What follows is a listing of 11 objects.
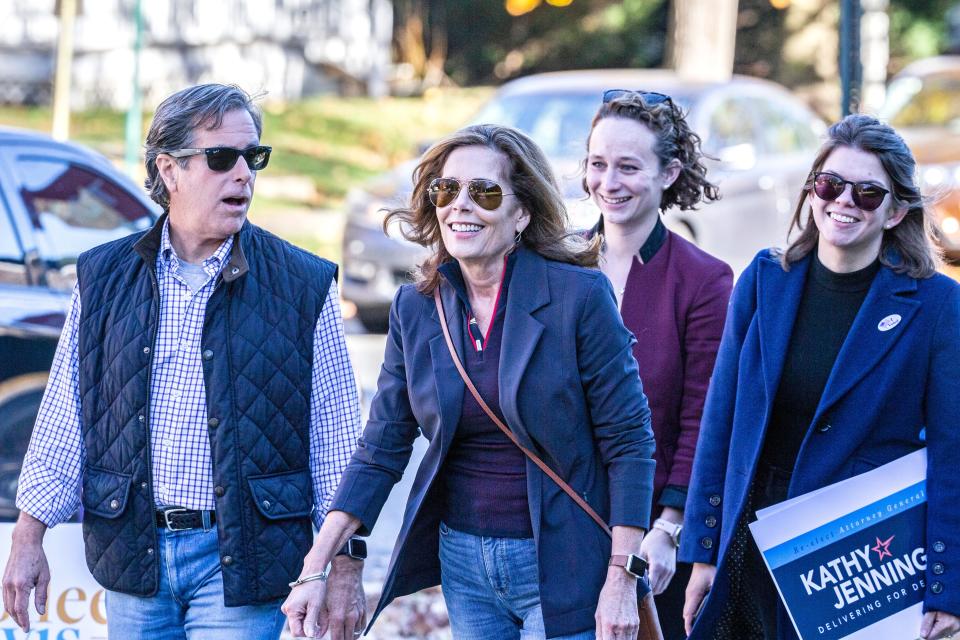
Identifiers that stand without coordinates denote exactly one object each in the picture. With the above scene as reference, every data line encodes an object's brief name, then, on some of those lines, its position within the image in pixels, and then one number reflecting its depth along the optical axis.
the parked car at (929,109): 27.14
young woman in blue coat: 7.18
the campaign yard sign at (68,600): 8.99
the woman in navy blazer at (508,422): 6.40
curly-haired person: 8.09
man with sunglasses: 6.95
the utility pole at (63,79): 24.02
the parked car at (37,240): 11.23
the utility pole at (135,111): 25.09
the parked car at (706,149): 22.06
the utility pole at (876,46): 48.86
